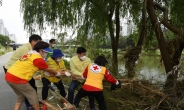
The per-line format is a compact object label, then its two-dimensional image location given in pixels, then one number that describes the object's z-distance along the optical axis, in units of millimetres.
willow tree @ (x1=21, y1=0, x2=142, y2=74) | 6676
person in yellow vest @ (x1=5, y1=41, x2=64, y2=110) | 3449
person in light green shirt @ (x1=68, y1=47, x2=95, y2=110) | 4526
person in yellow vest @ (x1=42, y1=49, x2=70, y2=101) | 4496
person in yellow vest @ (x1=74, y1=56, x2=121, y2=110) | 3719
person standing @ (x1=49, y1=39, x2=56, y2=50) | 6728
